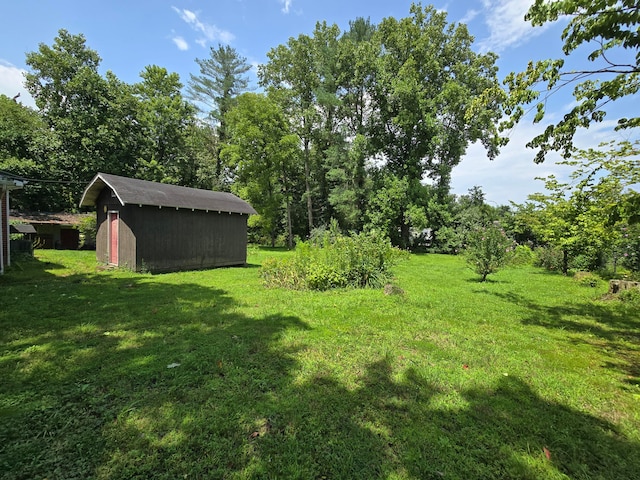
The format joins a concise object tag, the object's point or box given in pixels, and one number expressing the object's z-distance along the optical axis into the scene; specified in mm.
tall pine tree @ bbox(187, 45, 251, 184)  28031
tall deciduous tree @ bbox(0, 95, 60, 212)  18867
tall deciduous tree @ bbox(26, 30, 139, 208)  21125
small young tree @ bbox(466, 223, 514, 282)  9375
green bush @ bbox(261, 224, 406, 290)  7928
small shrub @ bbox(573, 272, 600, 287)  9922
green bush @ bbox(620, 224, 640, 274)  10355
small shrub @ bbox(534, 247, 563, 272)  13867
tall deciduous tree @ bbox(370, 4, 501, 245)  22594
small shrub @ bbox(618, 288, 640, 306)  7169
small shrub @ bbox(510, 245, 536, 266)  15959
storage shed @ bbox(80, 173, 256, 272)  10141
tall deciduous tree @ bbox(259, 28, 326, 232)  26219
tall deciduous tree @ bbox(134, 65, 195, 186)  24641
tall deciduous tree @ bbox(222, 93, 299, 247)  23547
